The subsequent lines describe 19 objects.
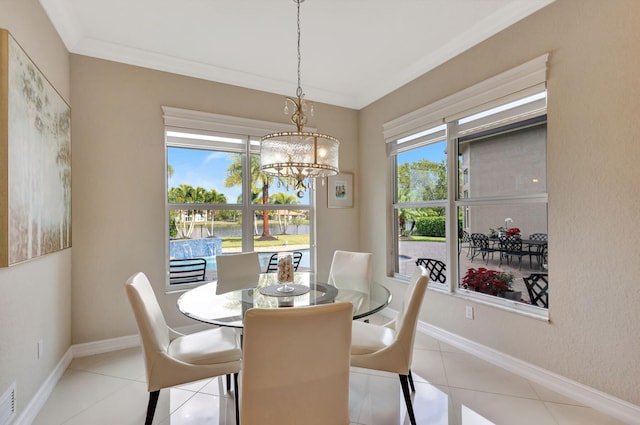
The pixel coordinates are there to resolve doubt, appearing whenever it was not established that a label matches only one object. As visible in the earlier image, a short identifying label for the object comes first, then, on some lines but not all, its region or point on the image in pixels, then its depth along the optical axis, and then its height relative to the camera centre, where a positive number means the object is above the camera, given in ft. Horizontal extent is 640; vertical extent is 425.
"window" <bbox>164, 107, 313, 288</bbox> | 10.53 +0.67
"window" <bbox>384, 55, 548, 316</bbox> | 7.70 +0.93
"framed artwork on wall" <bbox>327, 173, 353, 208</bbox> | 13.20 +1.06
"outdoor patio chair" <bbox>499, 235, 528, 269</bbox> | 8.17 -0.97
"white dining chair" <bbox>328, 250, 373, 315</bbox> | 7.47 -1.84
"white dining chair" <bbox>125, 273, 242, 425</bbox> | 5.20 -2.61
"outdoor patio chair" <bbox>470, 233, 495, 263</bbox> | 9.03 -0.99
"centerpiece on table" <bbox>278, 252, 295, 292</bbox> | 7.00 -1.29
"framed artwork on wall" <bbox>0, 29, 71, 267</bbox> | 5.09 +1.16
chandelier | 6.81 +1.45
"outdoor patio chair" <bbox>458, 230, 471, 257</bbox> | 9.50 -0.91
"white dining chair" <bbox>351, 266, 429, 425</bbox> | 5.78 -2.68
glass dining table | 5.65 -1.84
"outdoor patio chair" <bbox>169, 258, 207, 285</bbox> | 10.52 -1.90
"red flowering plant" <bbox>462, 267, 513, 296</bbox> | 8.57 -2.02
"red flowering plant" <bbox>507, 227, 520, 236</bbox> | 8.21 -0.50
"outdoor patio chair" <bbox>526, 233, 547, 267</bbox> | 7.60 -0.90
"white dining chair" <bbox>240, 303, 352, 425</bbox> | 3.83 -1.99
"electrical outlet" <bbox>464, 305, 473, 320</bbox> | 8.92 -2.94
